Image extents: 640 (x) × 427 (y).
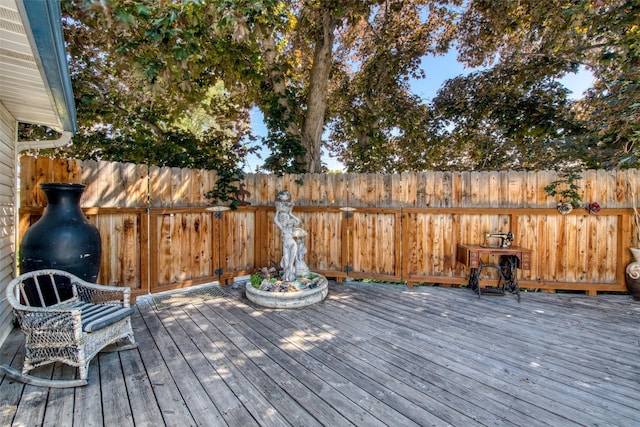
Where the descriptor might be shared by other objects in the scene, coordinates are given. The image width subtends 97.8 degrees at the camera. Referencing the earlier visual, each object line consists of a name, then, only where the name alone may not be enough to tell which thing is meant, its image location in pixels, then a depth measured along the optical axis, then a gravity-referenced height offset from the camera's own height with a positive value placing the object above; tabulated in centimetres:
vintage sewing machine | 398 -40
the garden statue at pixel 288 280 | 359 -101
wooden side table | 381 -75
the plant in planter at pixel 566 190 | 395 +30
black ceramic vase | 260 -30
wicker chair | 201 -91
